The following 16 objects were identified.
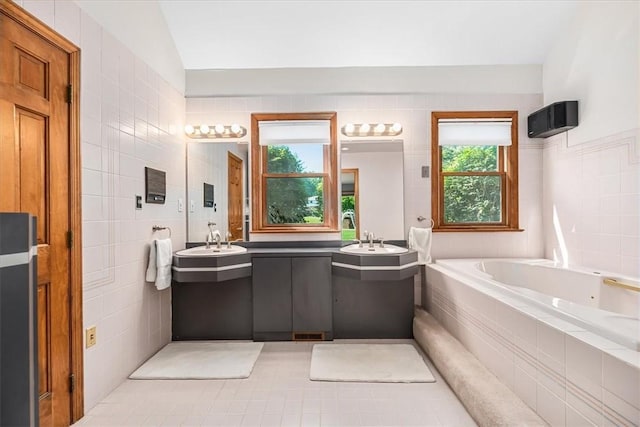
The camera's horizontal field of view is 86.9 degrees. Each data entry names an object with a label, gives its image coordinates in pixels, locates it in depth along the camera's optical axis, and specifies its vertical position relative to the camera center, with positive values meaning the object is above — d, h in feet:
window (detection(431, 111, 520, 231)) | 10.52 +1.39
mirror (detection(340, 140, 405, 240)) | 10.46 +0.82
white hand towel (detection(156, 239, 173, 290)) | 8.23 -1.14
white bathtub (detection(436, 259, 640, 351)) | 4.46 -1.53
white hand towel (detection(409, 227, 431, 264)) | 10.27 -0.86
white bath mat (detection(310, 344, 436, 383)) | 7.32 -3.51
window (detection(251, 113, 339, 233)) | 10.48 +1.26
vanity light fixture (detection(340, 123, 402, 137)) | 10.33 +2.64
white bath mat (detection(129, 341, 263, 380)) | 7.55 -3.52
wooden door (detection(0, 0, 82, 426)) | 4.83 +0.77
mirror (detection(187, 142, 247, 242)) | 10.46 +0.92
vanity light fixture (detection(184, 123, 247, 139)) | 10.46 +2.66
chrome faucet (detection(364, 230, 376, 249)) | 9.73 -0.63
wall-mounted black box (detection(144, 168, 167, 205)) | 8.13 +0.80
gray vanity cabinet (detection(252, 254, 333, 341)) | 9.53 -2.18
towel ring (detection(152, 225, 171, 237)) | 8.54 -0.28
